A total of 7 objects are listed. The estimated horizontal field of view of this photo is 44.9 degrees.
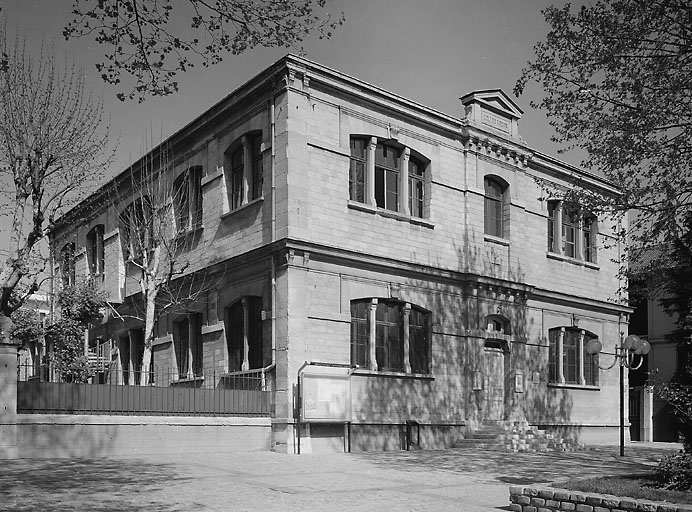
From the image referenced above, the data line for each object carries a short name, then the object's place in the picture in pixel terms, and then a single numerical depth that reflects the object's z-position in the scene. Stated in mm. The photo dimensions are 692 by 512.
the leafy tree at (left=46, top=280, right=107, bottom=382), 30172
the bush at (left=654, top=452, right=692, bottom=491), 10477
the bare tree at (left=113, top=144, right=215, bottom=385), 24591
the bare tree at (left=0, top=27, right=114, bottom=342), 20344
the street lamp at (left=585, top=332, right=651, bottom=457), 22531
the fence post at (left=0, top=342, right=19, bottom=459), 16234
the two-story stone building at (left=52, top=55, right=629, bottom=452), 21266
